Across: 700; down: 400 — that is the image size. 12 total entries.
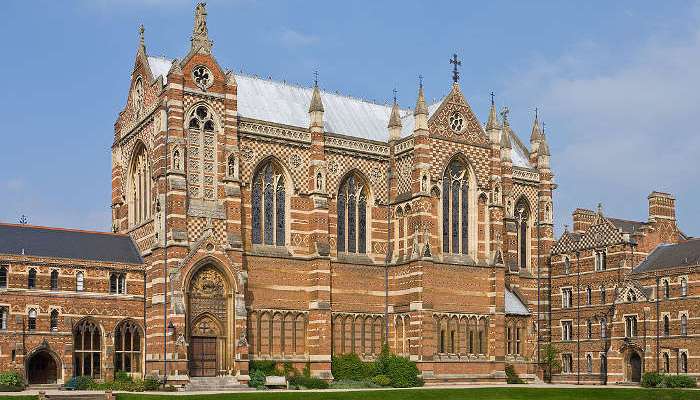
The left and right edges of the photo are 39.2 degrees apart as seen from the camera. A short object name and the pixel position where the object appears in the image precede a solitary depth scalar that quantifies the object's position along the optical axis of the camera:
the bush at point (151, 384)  58.12
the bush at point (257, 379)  62.24
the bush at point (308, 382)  63.53
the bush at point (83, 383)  57.69
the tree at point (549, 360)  79.09
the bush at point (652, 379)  67.31
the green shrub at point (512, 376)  73.75
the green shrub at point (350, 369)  67.81
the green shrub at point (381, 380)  65.56
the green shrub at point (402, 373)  66.12
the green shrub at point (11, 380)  56.00
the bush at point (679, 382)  66.31
